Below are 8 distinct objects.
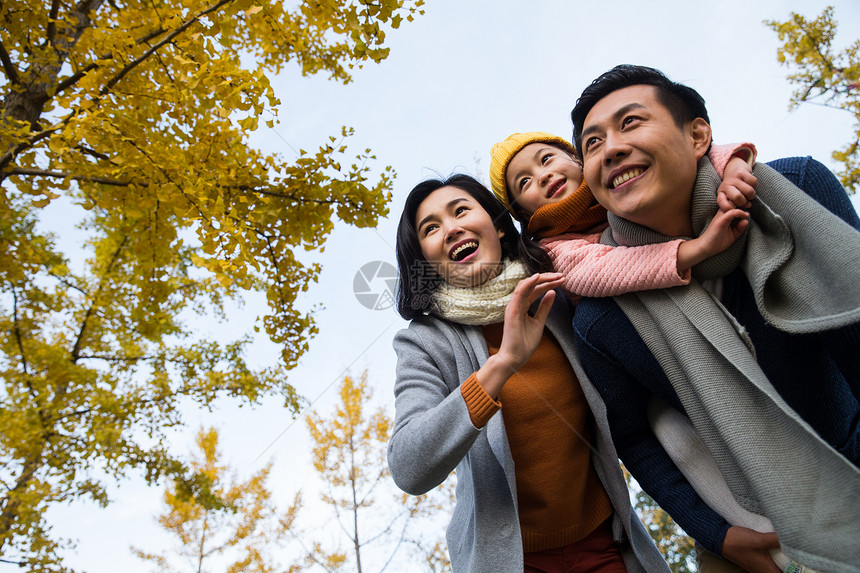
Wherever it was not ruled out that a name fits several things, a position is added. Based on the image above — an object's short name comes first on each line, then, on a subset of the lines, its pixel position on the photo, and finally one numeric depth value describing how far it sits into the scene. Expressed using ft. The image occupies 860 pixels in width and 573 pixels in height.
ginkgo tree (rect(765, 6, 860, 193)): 18.40
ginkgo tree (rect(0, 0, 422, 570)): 7.43
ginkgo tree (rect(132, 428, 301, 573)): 30.94
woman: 4.28
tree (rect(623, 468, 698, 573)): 26.91
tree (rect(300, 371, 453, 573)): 29.53
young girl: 4.02
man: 3.44
